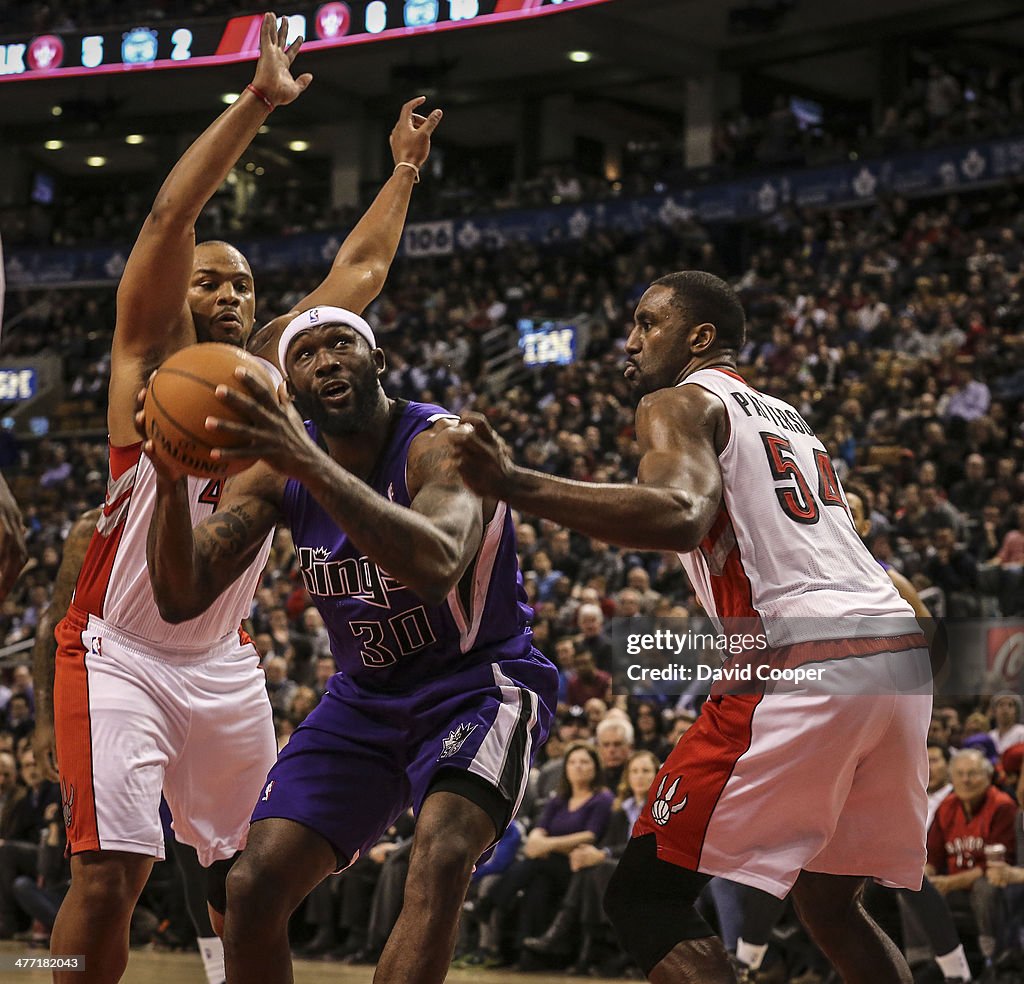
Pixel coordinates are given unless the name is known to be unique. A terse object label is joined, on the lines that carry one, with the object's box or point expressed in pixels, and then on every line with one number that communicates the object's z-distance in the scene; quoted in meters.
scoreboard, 22.73
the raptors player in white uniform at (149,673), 4.09
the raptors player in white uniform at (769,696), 3.44
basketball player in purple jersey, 3.63
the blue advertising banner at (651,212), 20.16
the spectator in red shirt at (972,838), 7.58
